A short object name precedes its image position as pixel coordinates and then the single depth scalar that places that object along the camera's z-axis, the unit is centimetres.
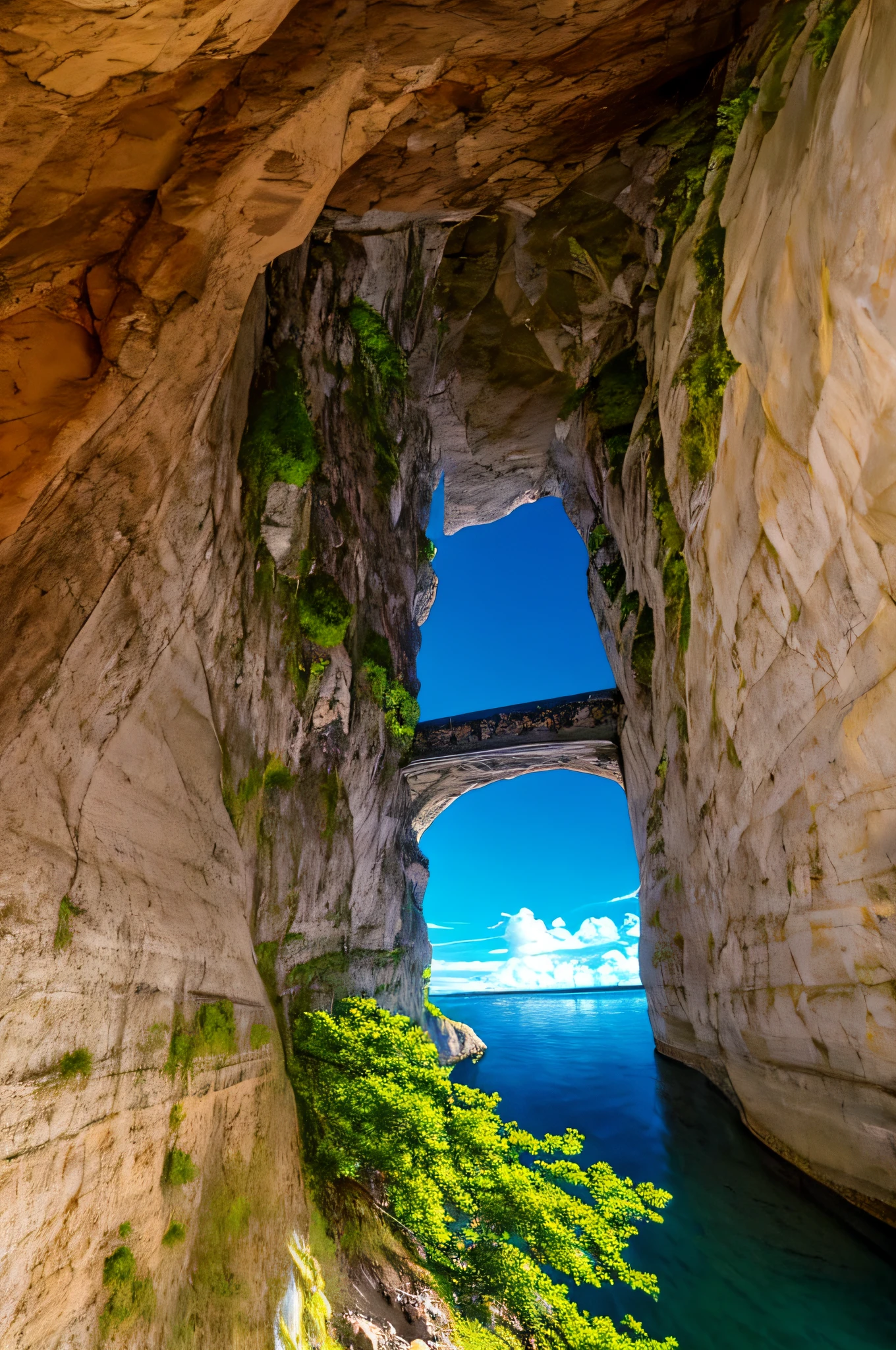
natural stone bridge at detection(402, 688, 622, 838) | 1698
